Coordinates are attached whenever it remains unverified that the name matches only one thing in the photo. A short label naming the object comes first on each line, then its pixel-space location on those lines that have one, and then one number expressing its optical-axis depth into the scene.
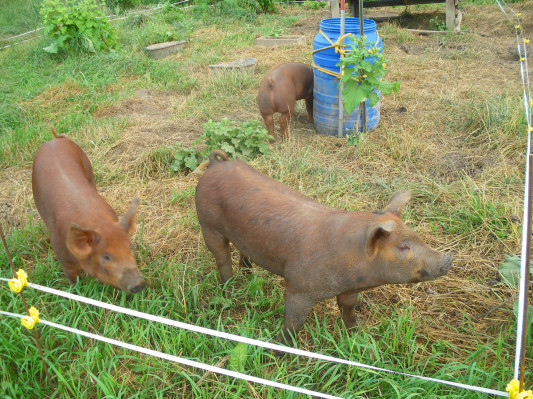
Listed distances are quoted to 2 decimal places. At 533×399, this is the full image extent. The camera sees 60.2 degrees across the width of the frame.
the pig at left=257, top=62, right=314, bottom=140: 5.44
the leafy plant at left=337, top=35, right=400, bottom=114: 4.54
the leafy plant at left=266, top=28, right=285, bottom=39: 9.25
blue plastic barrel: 5.15
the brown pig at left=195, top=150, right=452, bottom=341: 2.31
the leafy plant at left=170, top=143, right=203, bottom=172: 4.72
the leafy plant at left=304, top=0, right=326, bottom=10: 12.80
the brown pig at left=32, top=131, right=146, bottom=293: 2.85
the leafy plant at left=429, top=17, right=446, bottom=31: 9.25
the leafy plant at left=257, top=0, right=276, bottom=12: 11.93
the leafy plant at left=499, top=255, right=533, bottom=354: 2.91
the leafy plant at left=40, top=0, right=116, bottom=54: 8.30
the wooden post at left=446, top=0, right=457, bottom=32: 8.93
